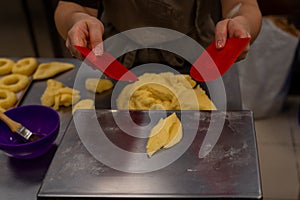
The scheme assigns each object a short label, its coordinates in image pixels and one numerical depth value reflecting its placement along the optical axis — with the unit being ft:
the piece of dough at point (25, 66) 4.40
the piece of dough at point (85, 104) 3.67
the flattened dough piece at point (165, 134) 2.54
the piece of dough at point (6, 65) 4.46
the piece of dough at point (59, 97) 3.83
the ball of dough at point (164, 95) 3.40
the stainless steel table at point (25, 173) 2.88
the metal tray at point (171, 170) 2.20
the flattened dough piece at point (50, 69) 4.32
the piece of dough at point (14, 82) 4.12
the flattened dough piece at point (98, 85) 3.96
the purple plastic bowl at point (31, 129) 2.96
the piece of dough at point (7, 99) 3.86
